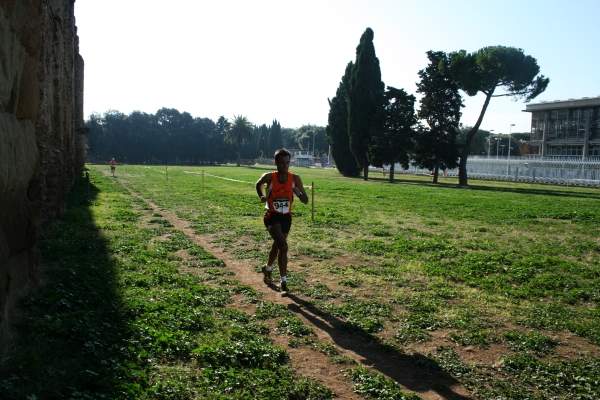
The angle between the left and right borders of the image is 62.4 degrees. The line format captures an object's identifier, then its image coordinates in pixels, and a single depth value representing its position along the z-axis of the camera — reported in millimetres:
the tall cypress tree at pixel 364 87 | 42250
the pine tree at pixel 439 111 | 37781
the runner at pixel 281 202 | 6589
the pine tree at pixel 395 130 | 38594
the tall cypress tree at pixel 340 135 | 51594
